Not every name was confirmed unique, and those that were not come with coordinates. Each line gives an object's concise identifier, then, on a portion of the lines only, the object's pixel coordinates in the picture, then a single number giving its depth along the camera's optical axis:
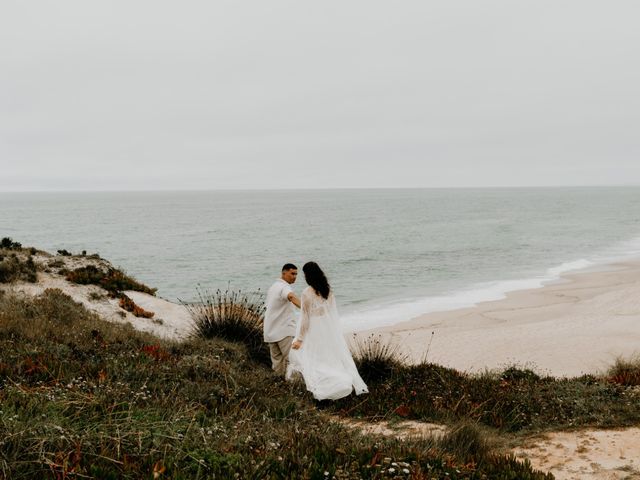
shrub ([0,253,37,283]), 15.10
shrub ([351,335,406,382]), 9.20
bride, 7.98
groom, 9.03
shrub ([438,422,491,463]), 5.14
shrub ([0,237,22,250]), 19.12
